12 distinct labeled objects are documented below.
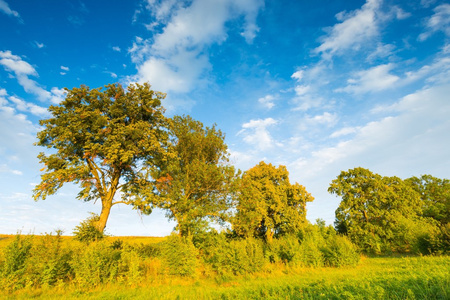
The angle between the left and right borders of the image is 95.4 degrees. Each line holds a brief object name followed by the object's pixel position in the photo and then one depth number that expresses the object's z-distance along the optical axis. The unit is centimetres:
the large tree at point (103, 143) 1944
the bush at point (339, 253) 1739
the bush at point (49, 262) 1123
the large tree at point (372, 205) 3150
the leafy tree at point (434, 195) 3772
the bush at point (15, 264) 1065
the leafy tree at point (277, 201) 3307
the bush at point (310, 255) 1742
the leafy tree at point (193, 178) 2002
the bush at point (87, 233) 1655
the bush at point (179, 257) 1428
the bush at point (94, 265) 1170
